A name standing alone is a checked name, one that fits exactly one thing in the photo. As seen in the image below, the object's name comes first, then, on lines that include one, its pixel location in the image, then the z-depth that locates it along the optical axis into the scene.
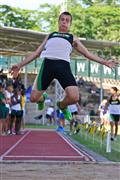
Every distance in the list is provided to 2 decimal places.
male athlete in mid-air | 11.19
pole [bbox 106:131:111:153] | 18.65
